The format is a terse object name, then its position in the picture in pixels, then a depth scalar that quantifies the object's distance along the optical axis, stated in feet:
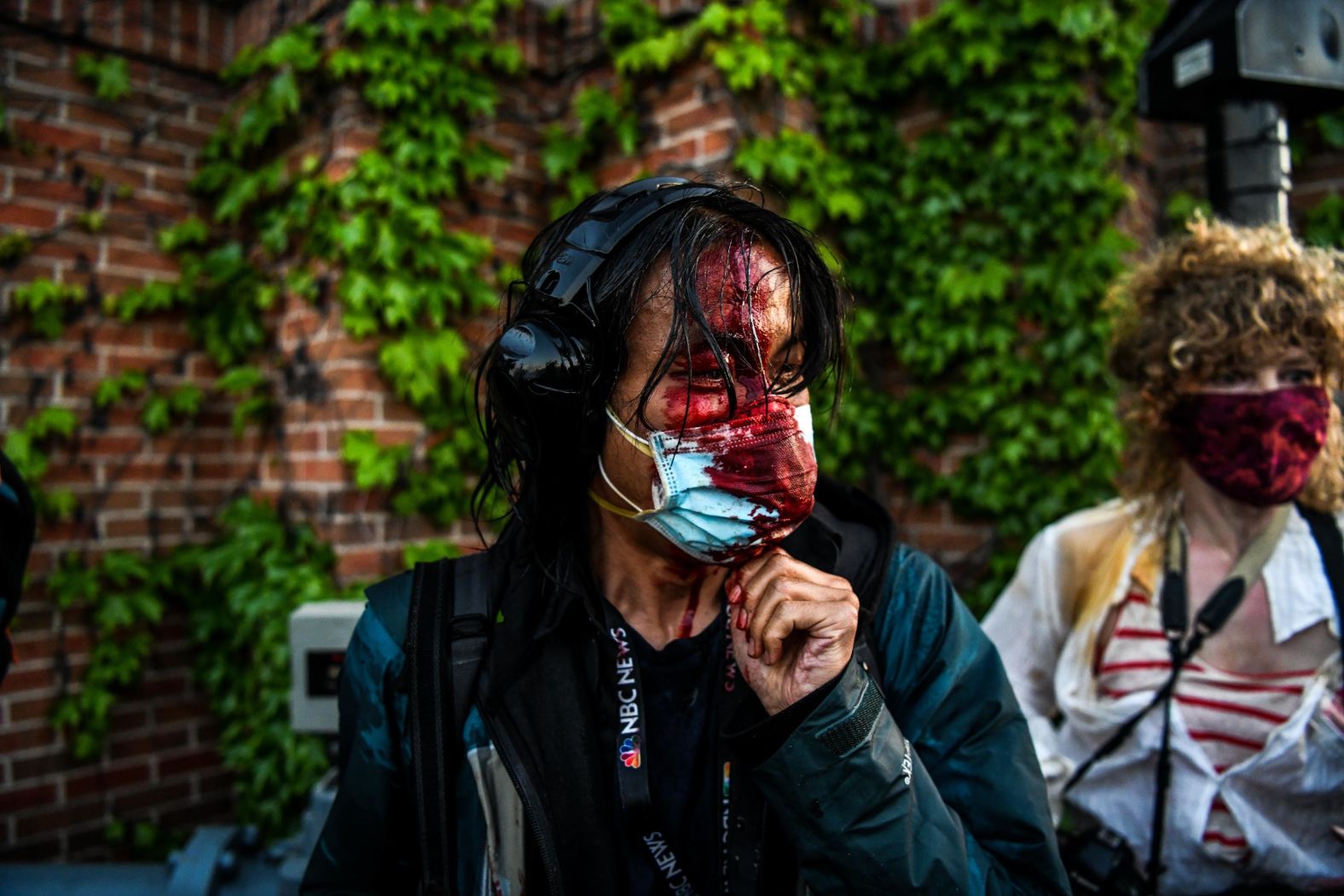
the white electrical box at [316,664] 7.01
